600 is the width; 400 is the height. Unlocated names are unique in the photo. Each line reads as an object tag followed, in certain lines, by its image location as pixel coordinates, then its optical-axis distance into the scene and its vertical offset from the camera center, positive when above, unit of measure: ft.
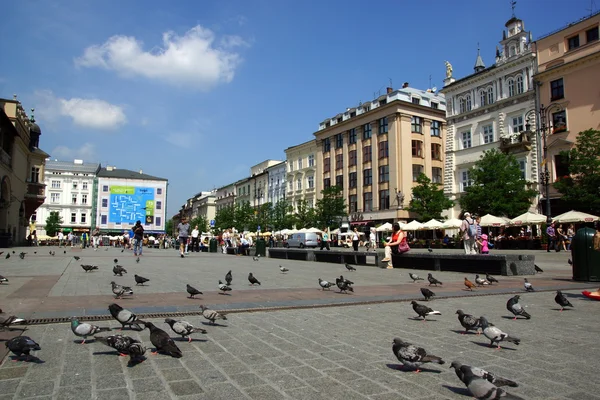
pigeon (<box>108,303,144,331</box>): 16.90 -3.09
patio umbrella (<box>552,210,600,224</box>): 96.68 +3.95
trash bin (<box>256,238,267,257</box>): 84.31 -2.01
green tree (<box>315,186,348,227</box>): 188.75 +12.70
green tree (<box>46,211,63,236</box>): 294.46 +9.63
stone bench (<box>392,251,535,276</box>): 43.80 -2.97
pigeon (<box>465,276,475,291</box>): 31.80 -3.60
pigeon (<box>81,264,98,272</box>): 40.90 -2.79
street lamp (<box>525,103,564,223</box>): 125.90 +35.06
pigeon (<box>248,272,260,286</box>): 33.77 -3.34
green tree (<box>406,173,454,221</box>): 149.79 +11.83
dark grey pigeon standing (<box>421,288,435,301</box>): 25.61 -3.36
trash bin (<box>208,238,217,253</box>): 111.73 -2.25
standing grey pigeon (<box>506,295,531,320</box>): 20.01 -3.38
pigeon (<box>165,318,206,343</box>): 15.64 -3.26
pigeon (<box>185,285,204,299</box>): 25.41 -3.12
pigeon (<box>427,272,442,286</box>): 33.32 -3.44
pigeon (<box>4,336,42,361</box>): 12.87 -3.17
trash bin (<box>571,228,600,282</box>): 36.05 -1.78
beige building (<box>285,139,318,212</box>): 233.29 +35.09
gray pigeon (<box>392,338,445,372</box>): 12.30 -3.42
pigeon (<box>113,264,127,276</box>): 37.36 -2.76
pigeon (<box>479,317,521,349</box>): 15.08 -3.49
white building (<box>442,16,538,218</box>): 134.51 +41.45
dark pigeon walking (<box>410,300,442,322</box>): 19.86 -3.41
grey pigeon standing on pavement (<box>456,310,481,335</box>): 17.28 -3.42
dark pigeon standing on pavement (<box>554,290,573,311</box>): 23.15 -3.50
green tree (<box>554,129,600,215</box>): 102.73 +14.25
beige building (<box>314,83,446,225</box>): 179.32 +37.43
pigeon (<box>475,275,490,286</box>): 33.80 -3.54
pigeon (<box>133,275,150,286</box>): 30.89 -2.98
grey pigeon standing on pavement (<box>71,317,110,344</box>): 15.22 -3.20
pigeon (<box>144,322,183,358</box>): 13.59 -3.34
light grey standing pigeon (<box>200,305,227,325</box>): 18.63 -3.35
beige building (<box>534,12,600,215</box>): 118.32 +42.47
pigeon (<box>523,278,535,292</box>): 30.58 -3.63
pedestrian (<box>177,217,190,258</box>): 70.94 +0.90
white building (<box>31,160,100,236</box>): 317.22 +32.62
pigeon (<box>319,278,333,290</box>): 31.07 -3.38
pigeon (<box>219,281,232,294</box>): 28.05 -3.26
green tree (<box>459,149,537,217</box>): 121.60 +12.92
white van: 155.53 -1.21
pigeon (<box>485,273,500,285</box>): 34.23 -3.41
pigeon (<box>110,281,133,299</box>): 24.85 -3.02
